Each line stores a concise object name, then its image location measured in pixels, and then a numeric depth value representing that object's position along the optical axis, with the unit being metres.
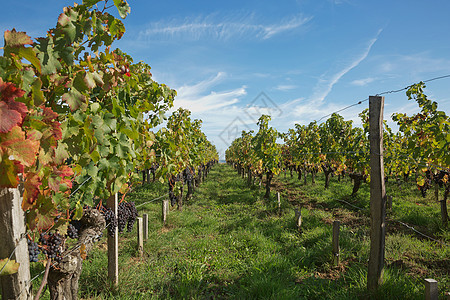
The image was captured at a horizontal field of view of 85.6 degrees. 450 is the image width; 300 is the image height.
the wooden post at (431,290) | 2.46
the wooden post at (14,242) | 1.35
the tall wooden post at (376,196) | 3.19
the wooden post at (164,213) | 6.36
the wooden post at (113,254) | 3.35
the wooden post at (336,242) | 4.19
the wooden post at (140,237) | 4.40
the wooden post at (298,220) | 6.12
